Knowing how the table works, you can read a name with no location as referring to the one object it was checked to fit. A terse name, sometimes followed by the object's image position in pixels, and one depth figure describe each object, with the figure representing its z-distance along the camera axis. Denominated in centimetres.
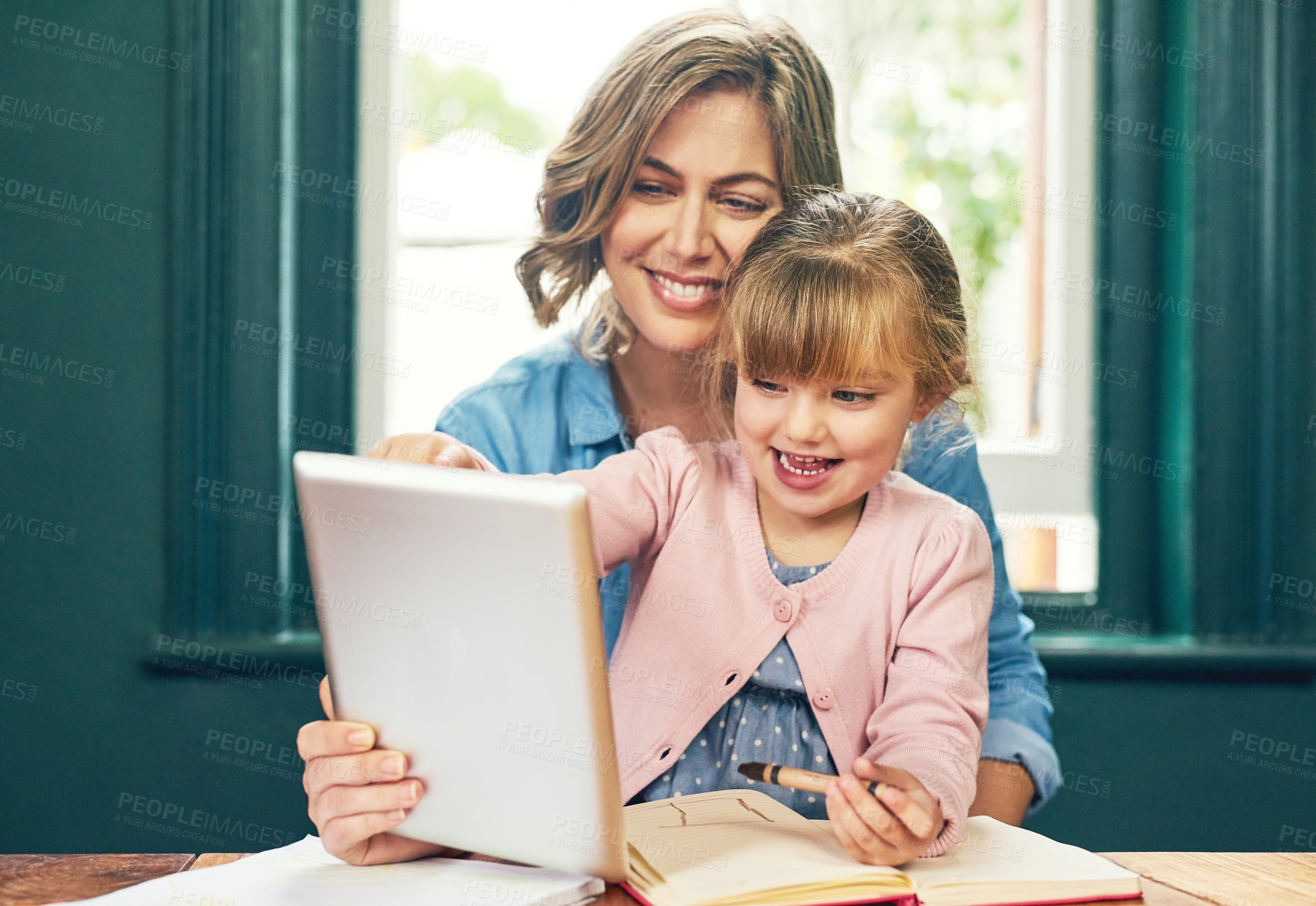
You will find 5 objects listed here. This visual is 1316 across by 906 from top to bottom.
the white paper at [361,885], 78
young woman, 139
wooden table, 83
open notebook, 78
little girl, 107
